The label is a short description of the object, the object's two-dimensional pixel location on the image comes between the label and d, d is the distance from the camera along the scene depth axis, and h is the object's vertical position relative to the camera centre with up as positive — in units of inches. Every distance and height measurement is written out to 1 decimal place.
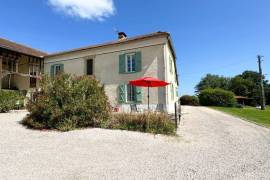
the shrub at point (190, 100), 937.7 -33.3
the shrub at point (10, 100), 343.0 -7.6
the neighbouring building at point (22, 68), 484.2 +113.3
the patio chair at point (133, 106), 376.4 -30.6
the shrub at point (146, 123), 194.2 -42.8
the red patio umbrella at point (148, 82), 241.5 +25.9
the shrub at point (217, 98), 806.9 -17.3
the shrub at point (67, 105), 201.7 -13.2
